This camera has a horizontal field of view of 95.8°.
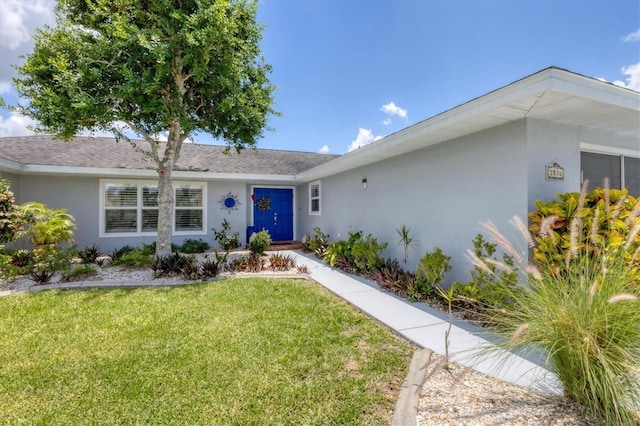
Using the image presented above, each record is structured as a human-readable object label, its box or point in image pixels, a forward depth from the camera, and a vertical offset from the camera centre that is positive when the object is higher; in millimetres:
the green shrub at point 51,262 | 6819 -1192
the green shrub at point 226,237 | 11336 -955
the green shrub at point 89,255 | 8436 -1289
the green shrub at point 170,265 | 7086 -1294
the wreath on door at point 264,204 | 12820 +419
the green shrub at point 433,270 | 5426 -1068
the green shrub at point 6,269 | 6445 -1272
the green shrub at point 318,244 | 10166 -1113
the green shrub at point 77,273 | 6543 -1412
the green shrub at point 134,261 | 7789 -1301
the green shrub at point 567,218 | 3699 -51
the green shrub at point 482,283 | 4316 -1091
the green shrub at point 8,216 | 6621 -77
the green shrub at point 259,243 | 9414 -971
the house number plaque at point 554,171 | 4527 +677
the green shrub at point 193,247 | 10734 -1261
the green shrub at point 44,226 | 7613 -350
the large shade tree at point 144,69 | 6477 +3434
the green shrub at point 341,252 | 8453 -1166
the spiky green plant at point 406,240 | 6883 -646
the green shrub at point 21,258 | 7078 -1134
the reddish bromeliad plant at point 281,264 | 7746 -1365
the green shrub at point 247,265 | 7688 -1396
